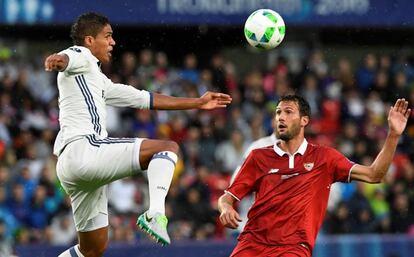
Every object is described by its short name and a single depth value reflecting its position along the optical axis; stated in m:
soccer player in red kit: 16.19
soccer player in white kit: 15.98
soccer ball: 19.02
